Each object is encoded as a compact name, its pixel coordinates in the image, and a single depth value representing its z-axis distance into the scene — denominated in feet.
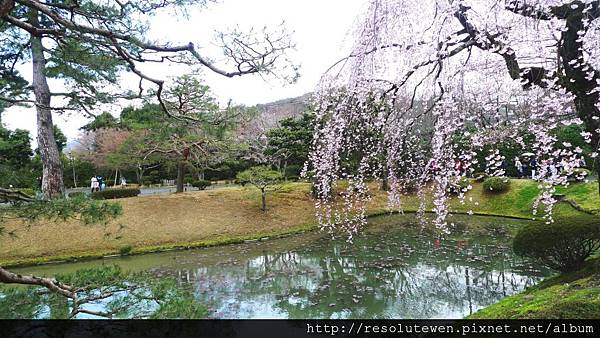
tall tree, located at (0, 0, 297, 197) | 9.75
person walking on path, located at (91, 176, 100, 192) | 52.54
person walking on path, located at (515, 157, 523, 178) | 47.45
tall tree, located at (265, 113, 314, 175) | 47.53
